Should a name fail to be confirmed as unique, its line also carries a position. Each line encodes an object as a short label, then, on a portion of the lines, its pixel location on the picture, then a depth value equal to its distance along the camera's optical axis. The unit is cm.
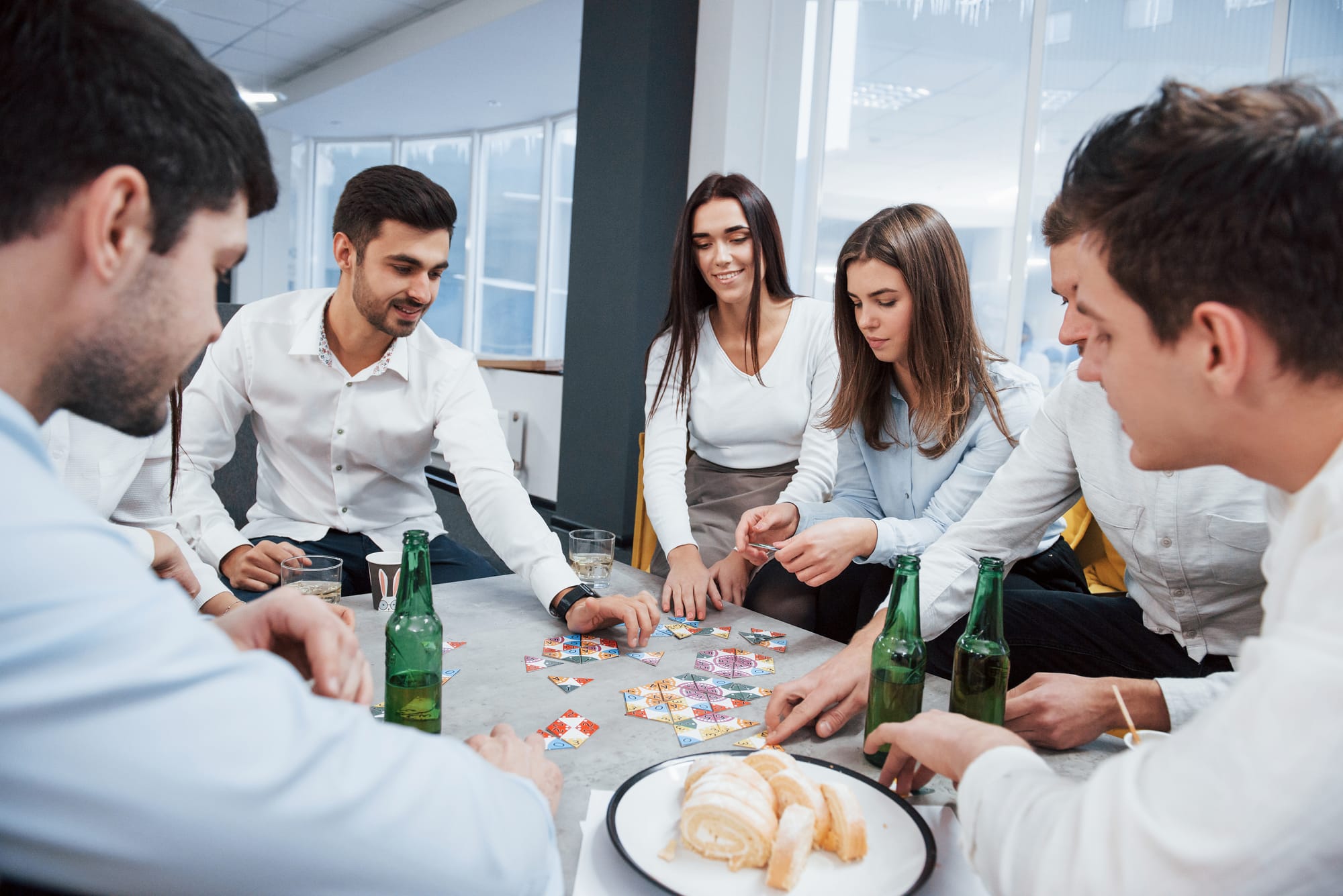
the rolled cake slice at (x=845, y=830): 86
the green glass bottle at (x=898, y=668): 110
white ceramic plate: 83
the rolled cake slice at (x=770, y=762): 92
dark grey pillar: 434
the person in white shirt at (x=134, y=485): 168
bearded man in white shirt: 232
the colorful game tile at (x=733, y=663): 138
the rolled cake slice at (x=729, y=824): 84
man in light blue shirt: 53
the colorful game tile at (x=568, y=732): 110
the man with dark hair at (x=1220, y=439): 62
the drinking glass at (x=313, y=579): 148
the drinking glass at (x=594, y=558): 176
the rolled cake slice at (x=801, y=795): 88
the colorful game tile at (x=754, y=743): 112
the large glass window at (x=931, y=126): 395
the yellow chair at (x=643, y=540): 301
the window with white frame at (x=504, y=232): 865
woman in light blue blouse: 219
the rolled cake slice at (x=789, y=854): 81
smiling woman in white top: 264
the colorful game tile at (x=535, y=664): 136
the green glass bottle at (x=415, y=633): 110
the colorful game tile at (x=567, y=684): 128
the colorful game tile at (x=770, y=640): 151
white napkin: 83
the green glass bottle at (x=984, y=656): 105
